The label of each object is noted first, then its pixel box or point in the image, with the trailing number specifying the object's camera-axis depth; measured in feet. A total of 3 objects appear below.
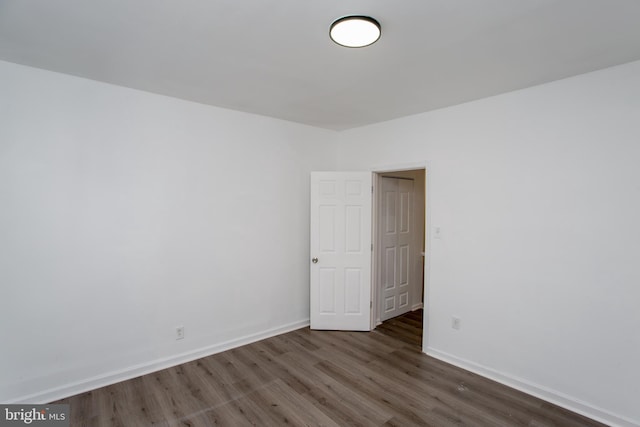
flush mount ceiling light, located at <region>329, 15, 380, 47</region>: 5.58
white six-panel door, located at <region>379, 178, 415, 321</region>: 13.99
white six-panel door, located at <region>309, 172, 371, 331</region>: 13.07
